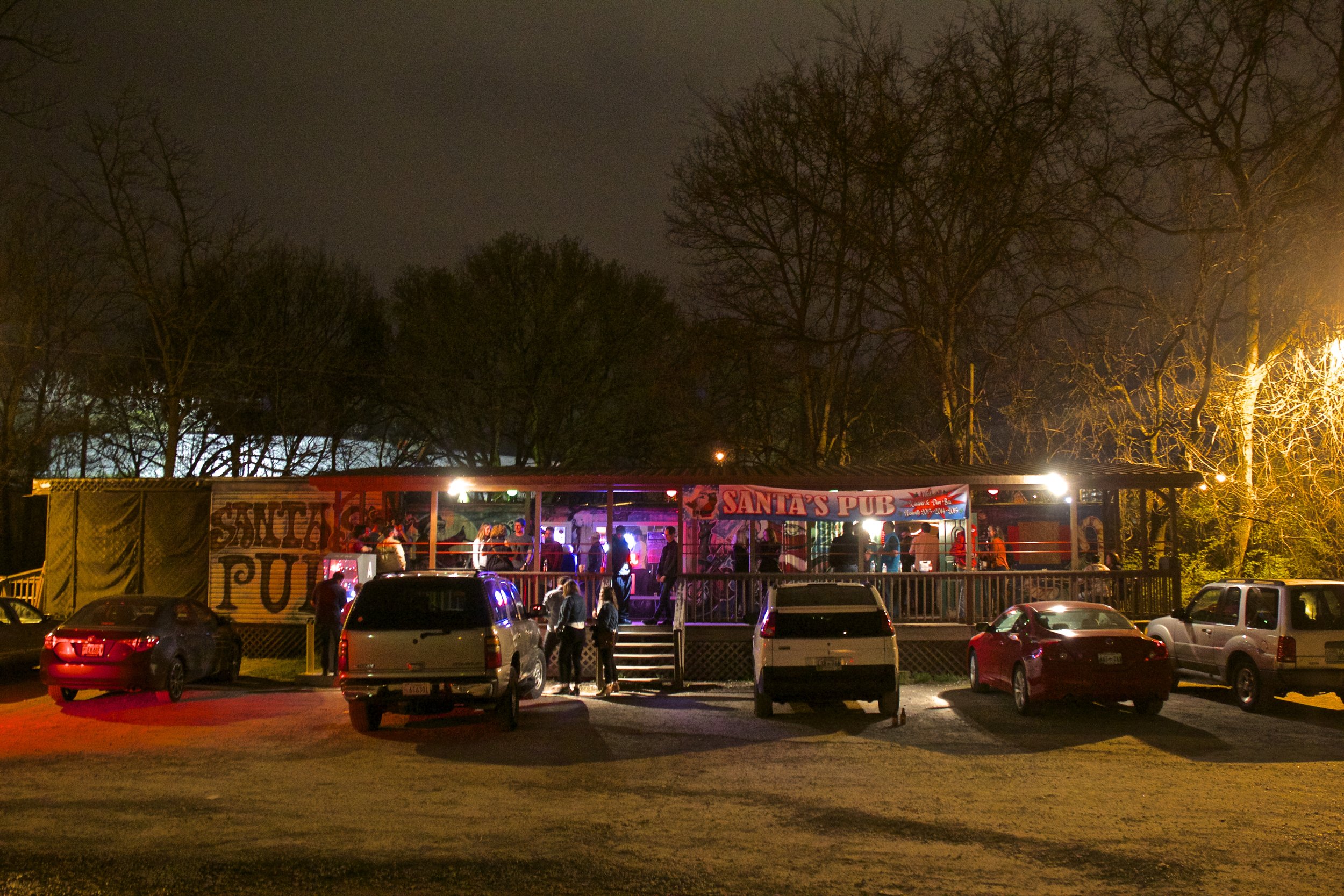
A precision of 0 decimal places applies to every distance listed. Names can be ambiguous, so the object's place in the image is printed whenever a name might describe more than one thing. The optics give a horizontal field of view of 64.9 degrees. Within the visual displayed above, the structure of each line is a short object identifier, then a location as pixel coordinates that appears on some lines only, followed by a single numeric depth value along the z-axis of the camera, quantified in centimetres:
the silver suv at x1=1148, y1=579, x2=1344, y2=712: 1211
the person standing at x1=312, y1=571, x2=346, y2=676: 1517
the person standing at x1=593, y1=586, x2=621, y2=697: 1475
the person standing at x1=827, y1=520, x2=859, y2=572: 1914
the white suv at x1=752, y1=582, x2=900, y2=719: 1209
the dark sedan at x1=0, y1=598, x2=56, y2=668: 1480
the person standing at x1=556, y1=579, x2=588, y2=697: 1509
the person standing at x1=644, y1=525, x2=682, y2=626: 1705
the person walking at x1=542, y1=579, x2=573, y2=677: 1556
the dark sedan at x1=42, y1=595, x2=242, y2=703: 1316
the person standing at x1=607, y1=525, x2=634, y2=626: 1666
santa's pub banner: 1738
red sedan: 1186
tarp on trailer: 1955
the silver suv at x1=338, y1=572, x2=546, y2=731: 1092
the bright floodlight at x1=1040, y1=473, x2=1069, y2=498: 1697
